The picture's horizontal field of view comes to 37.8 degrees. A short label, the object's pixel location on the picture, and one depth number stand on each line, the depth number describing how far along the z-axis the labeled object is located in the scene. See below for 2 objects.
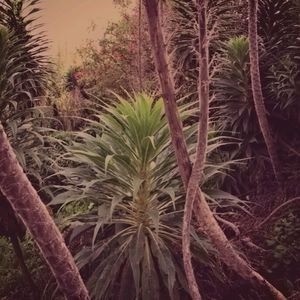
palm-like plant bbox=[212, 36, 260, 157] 5.63
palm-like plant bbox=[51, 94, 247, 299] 3.19
